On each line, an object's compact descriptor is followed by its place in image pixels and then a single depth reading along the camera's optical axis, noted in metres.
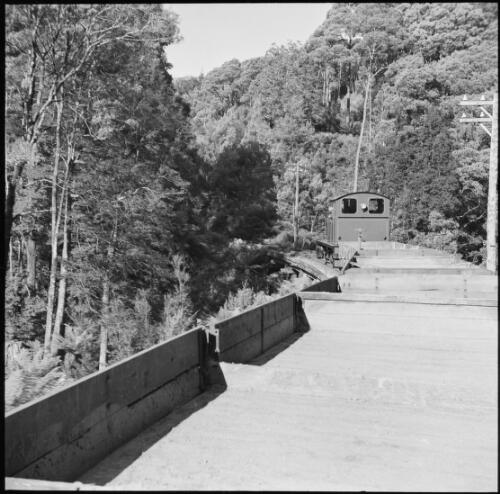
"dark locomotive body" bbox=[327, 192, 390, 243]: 25.41
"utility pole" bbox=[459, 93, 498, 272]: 12.20
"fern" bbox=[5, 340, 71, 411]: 5.69
